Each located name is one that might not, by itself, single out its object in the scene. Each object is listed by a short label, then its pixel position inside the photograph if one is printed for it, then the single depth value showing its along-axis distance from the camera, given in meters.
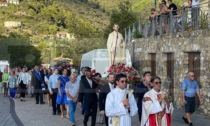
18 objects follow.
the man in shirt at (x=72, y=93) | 13.00
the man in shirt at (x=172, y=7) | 18.38
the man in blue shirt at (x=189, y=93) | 12.73
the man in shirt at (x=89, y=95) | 12.21
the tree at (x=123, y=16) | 35.69
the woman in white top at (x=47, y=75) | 19.76
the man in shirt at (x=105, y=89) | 10.51
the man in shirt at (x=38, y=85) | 20.54
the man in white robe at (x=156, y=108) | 7.74
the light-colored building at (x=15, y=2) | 140.88
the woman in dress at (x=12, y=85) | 23.53
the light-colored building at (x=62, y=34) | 93.09
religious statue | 14.64
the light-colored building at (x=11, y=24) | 116.71
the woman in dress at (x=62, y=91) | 14.59
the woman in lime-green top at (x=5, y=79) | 25.72
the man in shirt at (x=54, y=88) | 16.03
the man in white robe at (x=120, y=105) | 7.64
